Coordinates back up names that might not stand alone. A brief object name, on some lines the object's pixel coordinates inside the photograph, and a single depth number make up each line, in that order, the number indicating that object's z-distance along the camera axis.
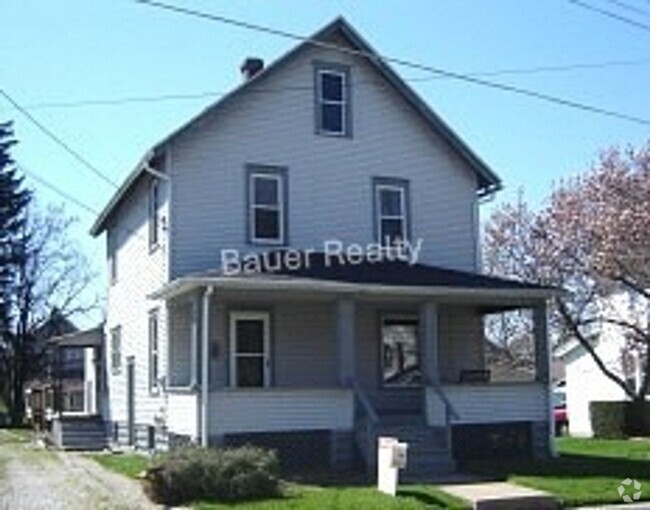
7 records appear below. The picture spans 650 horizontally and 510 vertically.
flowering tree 35.84
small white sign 18.17
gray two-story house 22.69
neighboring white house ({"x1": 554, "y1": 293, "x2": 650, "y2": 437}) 40.25
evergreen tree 59.88
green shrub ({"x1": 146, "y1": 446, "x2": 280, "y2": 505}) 17.69
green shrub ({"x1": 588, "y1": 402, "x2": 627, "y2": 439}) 34.16
